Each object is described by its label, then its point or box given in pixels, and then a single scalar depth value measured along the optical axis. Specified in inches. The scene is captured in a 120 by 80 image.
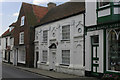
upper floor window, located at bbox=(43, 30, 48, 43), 740.9
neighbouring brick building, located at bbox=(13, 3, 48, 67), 848.9
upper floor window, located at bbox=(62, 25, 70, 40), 589.2
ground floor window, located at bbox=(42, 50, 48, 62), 743.1
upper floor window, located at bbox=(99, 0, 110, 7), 412.8
